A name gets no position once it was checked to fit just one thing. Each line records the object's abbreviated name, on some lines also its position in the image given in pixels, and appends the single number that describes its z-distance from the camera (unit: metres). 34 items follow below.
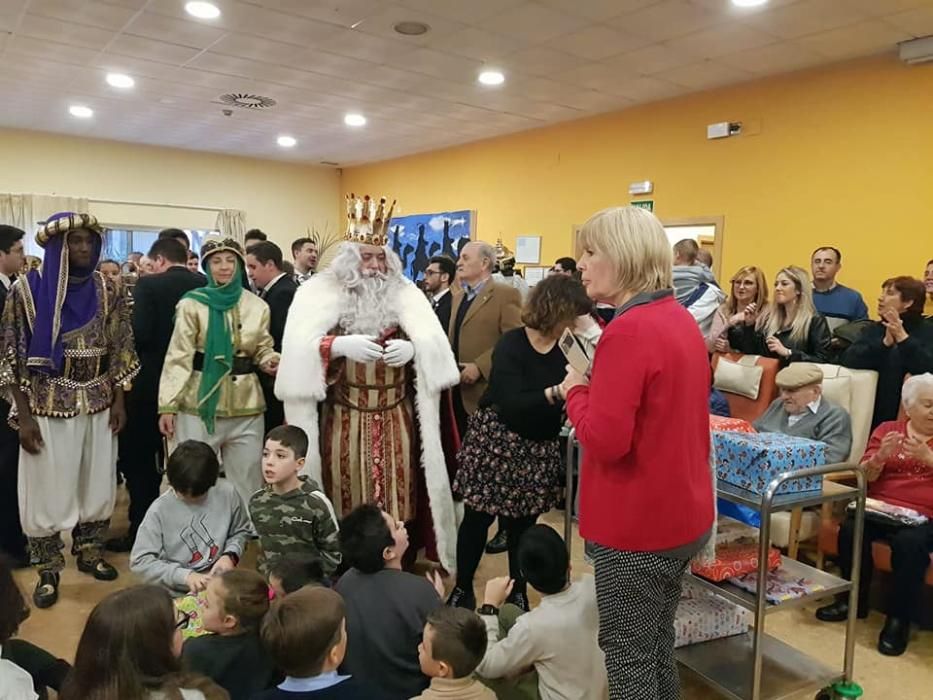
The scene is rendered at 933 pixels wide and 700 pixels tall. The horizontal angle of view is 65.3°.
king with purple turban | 2.81
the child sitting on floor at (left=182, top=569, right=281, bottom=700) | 1.69
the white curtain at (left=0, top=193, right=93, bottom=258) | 8.23
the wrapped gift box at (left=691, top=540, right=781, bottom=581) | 2.26
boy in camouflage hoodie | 2.44
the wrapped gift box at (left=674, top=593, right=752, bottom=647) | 2.41
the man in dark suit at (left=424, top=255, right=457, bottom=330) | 4.76
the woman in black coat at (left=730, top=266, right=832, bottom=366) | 4.01
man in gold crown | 2.78
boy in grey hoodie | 2.43
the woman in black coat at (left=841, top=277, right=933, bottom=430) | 3.52
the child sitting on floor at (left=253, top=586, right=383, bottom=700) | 1.45
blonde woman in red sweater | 1.54
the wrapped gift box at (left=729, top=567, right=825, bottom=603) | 2.21
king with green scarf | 2.96
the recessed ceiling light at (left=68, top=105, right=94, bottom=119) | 7.11
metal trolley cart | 2.06
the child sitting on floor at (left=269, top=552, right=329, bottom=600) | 2.08
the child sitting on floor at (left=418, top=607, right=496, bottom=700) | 1.63
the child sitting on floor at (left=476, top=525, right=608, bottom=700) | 1.90
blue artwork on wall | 8.52
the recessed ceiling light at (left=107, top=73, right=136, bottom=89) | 5.88
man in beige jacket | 3.54
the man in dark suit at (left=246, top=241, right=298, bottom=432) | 3.60
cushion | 3.82
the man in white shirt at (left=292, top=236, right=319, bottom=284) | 5.00
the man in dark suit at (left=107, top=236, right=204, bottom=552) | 3.33
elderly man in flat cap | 3.29
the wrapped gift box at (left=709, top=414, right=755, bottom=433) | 2.41
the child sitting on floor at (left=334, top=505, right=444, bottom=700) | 1.83
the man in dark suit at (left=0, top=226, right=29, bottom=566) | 3.22
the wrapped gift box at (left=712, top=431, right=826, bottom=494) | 2.13
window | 9.19
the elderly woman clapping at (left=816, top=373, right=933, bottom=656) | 2.74
